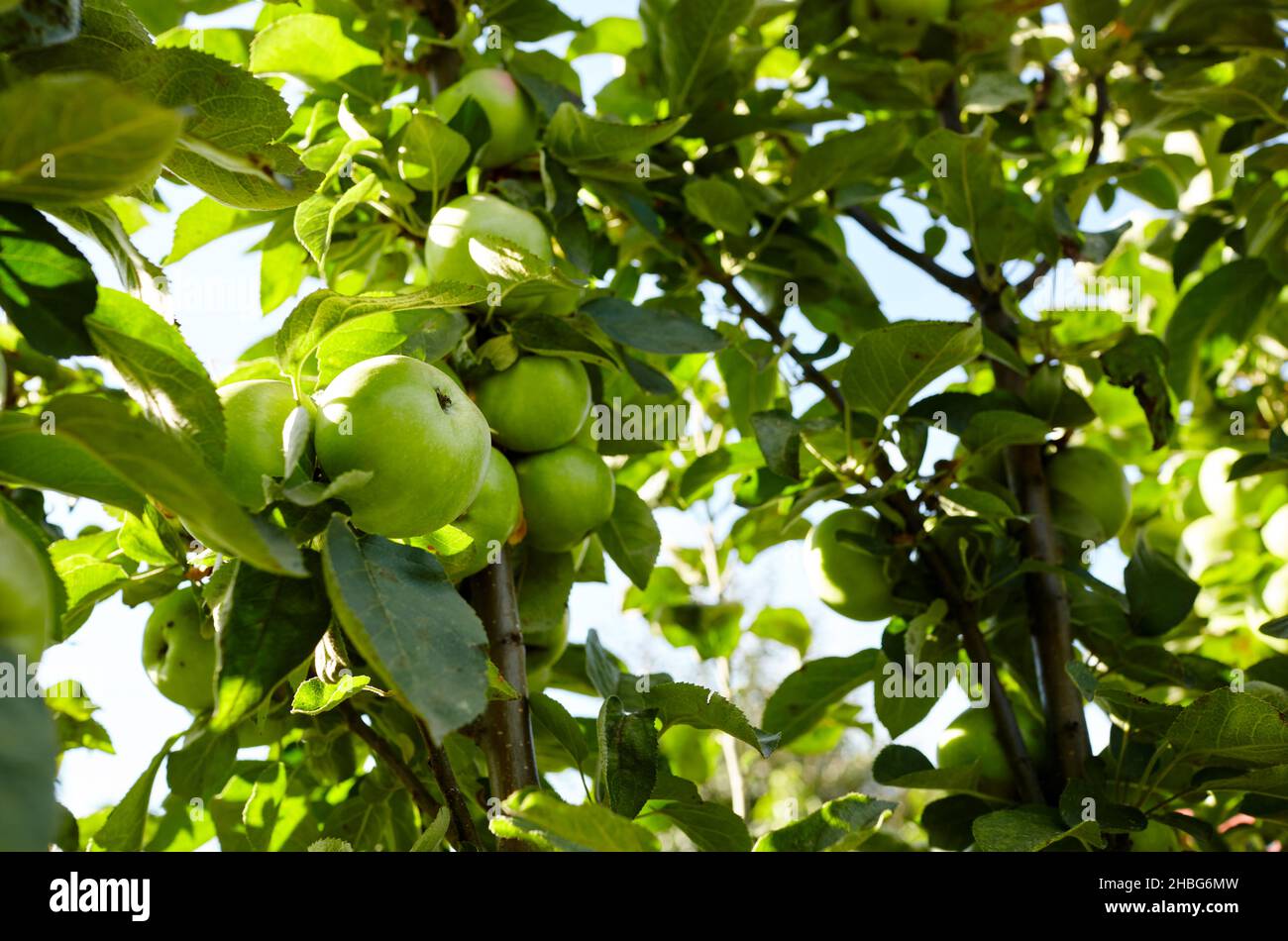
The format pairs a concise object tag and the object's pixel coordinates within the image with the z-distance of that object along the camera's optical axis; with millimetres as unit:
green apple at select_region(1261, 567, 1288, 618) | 1555
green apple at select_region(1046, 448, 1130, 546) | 1376
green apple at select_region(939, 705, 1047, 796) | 1238
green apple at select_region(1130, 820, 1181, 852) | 1142
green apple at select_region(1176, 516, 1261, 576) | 1816
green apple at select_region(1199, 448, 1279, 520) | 1812
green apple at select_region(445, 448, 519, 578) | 935
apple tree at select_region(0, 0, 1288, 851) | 614
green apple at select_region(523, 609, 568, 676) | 1155
